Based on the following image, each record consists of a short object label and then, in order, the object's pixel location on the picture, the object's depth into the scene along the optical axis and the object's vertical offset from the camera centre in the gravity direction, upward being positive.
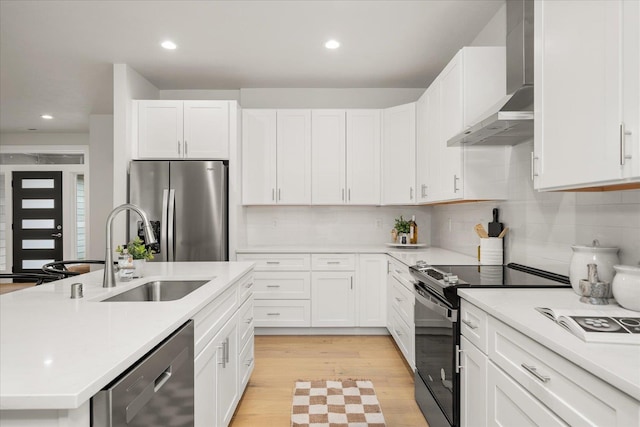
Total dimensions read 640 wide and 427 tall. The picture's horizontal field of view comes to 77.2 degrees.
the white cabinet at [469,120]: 2.65 +0.65
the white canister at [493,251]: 2.79 -0.27
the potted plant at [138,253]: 2.23 -0.23
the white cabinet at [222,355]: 1.69 -0.73
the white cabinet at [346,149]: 4.42 +0.70
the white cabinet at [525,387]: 0.96 -0.53
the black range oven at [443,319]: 1.95 -0.58
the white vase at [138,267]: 2.19 -0.30
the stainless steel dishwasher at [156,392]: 0.91 -0.49
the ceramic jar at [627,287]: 1.39 -0.26
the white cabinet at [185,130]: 4.14 +0.86
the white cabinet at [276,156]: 4.39 +0.62
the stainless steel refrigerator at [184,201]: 3.92 +0.12
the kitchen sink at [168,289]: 2.18 -0.42
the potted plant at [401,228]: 4.41 -0.17
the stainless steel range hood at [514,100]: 2.00 +0.58
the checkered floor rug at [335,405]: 2.44 -1.27
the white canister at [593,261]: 1.64 -0.21
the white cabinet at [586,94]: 1.24 +0.42
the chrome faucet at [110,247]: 1.81 -0.15
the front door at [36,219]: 7.30 -0.10
